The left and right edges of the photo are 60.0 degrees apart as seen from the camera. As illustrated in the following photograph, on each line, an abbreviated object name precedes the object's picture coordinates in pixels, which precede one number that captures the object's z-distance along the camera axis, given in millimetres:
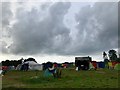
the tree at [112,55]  57832
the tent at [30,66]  27264
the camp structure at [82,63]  24771
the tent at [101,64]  34402
